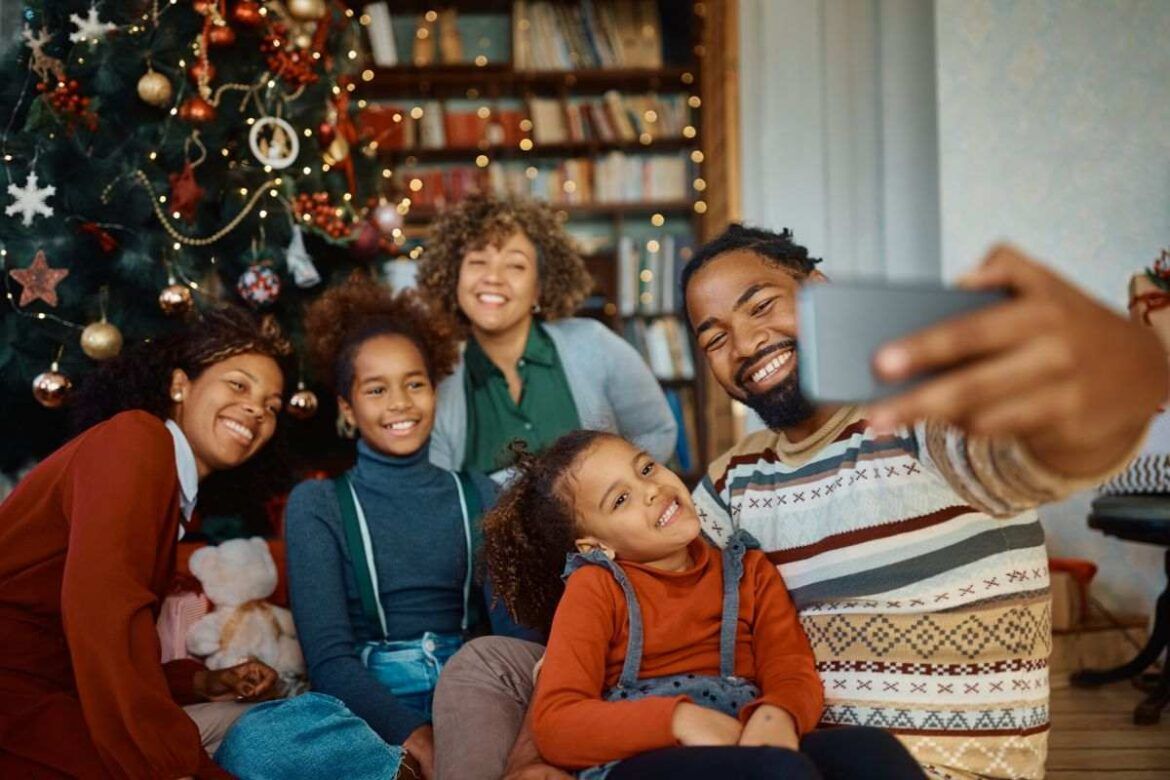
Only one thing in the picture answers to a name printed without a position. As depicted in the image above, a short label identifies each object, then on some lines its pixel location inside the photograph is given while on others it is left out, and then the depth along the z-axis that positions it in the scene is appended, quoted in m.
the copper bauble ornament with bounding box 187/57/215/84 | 2.75
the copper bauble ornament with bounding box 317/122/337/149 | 2.98
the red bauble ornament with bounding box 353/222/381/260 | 3.00
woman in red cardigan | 1.54
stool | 2.49
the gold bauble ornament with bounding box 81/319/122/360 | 2.58
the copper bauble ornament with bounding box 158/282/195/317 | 2.62
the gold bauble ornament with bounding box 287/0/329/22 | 2.88
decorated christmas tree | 2.65
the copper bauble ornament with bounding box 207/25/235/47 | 2.76
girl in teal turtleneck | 1.90
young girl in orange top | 1.25
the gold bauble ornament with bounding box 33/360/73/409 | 2.58
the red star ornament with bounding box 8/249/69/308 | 2.62
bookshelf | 5.23
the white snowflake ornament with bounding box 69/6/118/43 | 2.66
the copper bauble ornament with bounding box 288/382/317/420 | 2.69
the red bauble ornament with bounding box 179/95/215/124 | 2.67
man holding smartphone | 1.19
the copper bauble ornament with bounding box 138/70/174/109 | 2.67
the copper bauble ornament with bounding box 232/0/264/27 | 2.80
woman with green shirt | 2.73
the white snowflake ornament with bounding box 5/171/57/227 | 2.63
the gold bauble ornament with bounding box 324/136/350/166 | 3.03
